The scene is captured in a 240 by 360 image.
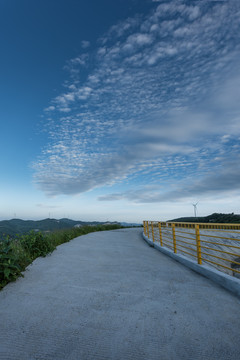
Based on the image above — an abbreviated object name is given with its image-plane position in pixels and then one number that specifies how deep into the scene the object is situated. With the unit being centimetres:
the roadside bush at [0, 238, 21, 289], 507
